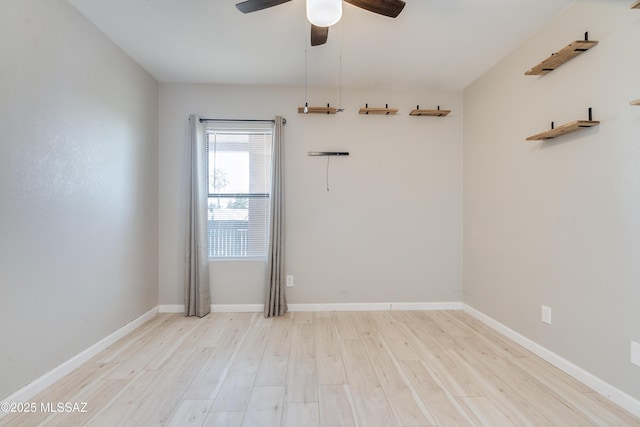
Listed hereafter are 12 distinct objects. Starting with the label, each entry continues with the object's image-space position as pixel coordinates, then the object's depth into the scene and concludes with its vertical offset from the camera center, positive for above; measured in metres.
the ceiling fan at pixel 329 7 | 1.55 +1.24
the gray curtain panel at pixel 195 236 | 3.07 -0.27
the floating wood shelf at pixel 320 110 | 3.02 +1.15
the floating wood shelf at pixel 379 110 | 3.10 +1.17
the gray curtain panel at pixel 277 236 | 3.10 -0.27
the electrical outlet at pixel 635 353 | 1.58 -0.82
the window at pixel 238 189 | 3.23 +0.27
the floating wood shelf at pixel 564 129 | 1.81 +0.59
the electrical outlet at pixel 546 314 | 2.16 -0.81
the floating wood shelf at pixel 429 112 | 3.17 +1.17
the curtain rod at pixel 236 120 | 3.17 +1.07
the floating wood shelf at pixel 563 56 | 1.83 +1.12
